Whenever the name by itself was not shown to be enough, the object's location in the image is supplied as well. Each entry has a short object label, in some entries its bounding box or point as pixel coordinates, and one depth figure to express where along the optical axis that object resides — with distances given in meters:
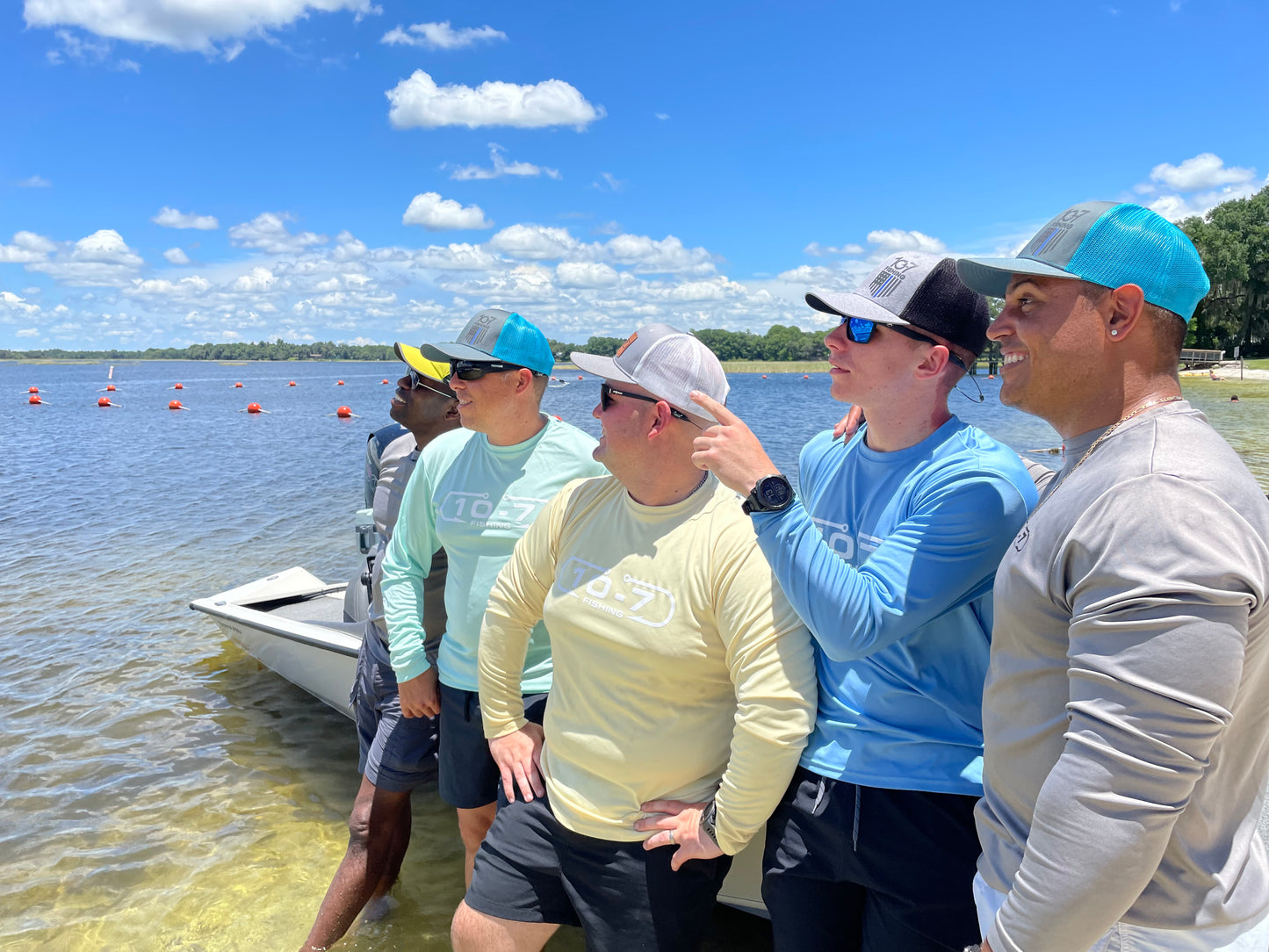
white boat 5.37
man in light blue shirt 1.77
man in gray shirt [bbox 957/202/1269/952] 1.12
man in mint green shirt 2.99
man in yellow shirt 1.99
